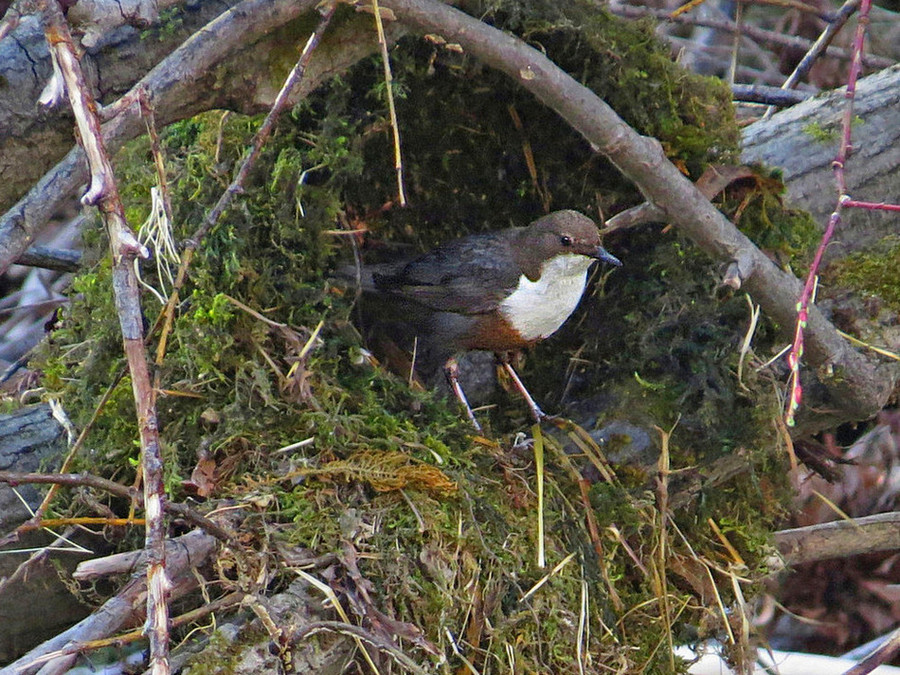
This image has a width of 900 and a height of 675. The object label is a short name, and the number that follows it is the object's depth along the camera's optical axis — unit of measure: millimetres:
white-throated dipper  7008
